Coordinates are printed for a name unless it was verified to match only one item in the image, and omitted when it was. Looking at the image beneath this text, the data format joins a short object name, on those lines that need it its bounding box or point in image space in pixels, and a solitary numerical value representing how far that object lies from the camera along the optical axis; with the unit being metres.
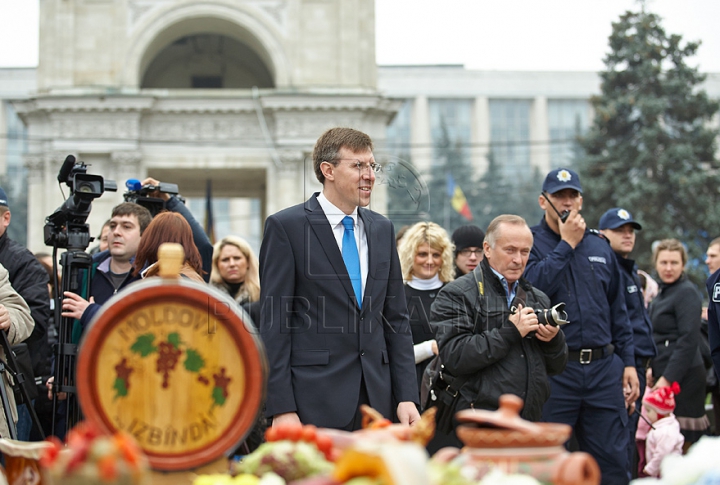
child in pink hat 7.97
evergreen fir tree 31.34
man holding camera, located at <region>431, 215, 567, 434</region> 5.01
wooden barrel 2.30
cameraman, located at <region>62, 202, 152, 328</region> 6.17
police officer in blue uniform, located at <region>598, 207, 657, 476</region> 7.28
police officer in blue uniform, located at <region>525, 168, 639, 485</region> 5.89
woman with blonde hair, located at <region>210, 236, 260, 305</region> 7.78
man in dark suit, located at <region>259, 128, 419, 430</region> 4.22
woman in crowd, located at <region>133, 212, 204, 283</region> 4.60
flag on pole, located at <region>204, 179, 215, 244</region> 22.45
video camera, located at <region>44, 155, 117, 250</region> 5.67
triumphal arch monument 30.12
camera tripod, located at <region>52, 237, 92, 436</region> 5.05
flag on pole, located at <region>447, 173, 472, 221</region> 43.95
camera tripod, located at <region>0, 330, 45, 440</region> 4.84
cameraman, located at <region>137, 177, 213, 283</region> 6.42
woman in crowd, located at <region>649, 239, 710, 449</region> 8.59
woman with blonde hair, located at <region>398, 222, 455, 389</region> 7.10
